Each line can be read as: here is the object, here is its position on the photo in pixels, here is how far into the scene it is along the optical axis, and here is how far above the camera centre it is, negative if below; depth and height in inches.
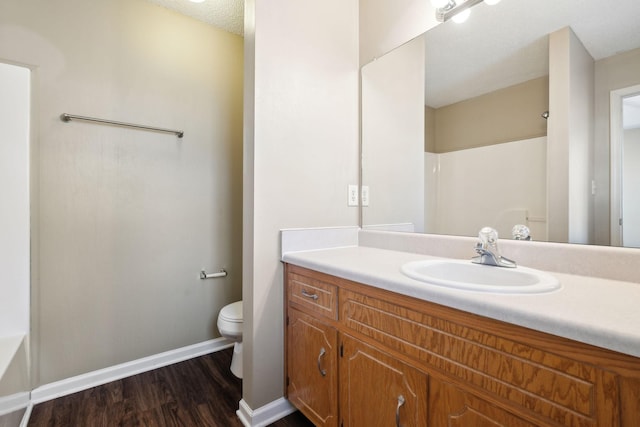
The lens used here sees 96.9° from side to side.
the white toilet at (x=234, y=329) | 69.7 -28.6
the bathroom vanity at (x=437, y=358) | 22.1 -14.7
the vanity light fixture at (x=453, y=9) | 50.9 +37.6
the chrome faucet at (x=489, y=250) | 42.1 -5.4
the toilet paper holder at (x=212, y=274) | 84.5 -18.5
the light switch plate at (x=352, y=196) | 68.8 +4.4
